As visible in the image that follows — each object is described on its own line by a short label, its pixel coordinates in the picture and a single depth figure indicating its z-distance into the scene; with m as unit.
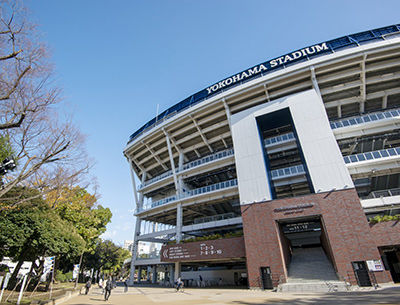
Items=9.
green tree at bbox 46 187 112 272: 23.53
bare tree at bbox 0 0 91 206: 9.52
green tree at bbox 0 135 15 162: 12.52
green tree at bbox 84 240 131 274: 41.88
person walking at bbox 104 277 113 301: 13.92
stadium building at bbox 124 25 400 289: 18.66
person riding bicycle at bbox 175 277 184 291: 21.31
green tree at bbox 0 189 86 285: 14.56
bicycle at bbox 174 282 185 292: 21.31
